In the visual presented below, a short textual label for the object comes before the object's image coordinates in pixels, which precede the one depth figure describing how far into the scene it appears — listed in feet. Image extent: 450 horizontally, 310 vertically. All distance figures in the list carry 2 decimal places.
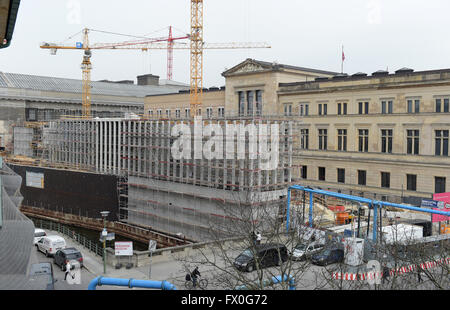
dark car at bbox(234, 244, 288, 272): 73.31
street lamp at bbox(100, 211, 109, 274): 82.17
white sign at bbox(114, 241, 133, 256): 82.43
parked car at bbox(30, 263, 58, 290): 63.86
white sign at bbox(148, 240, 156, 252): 80.44
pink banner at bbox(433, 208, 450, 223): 102.82
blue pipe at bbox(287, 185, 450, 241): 85.46
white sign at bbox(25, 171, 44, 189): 173.58
